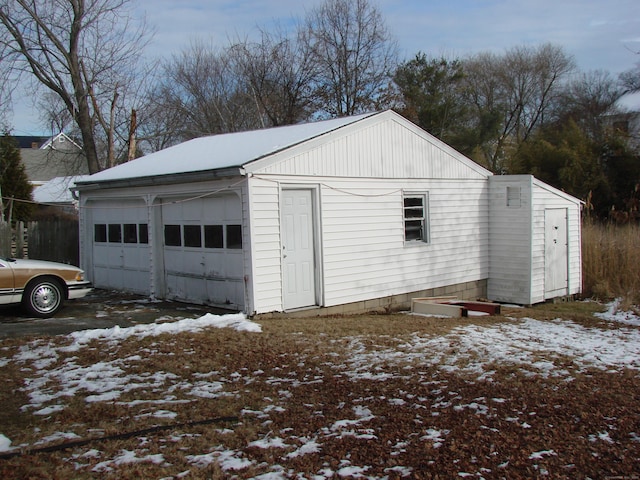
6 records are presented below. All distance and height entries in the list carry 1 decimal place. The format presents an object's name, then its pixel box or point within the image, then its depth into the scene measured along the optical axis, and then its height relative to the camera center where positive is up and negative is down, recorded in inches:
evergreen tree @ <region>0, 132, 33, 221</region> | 1056.8 +97.7
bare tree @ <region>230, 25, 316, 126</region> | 1238.9 +293.6
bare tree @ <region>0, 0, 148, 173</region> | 954.1 +270.4
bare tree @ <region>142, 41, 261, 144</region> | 1301.7 +267.6
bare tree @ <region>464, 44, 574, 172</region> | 1626.5 +360.4
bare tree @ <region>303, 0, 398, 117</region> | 1218.0 +306.1
